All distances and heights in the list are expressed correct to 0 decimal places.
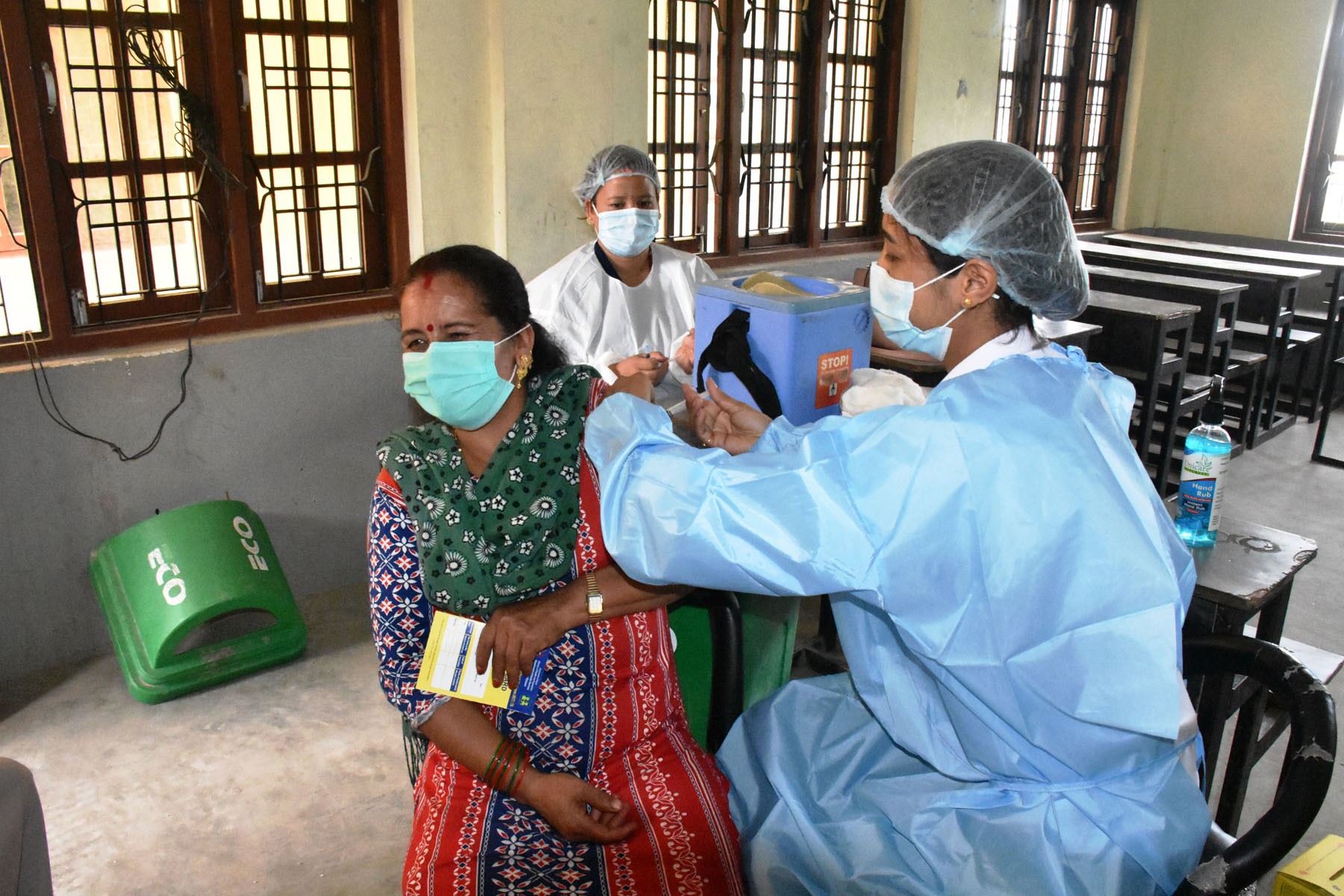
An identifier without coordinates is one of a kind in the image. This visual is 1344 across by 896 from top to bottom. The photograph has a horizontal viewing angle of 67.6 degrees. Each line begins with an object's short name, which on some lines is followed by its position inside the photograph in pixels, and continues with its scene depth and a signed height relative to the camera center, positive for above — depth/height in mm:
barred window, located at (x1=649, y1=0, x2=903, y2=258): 4574 +134
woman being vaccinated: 1485 -747
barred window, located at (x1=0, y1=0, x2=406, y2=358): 2840 -72
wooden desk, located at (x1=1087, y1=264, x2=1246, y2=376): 4977 -707
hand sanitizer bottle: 1970 -637
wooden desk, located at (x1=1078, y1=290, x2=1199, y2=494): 4438 -877
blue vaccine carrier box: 1384 -260
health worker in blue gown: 1220 -501
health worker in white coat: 3084 -406
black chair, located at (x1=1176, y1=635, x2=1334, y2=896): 1142 -711
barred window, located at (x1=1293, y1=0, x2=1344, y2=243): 6754 -78
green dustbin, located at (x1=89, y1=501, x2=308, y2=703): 2799 -1240
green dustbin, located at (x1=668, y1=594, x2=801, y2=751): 1861 -908
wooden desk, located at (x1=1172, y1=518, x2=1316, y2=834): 1810 -804
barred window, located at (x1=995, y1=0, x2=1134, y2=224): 6332 +398
